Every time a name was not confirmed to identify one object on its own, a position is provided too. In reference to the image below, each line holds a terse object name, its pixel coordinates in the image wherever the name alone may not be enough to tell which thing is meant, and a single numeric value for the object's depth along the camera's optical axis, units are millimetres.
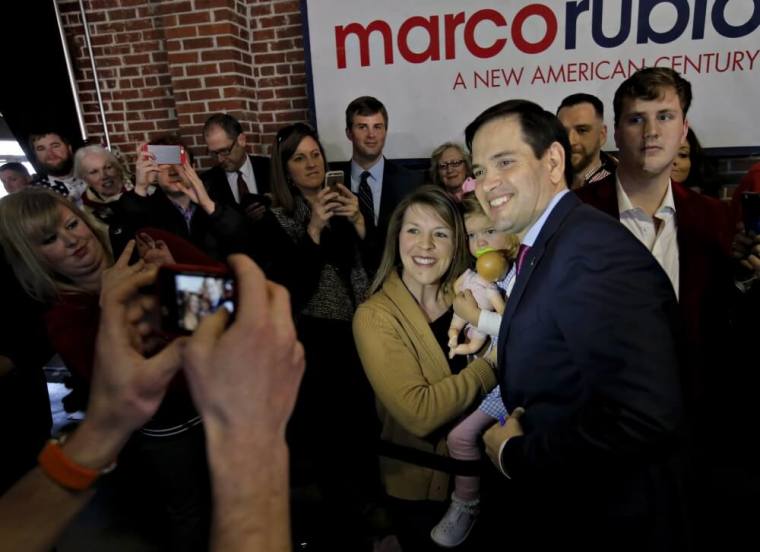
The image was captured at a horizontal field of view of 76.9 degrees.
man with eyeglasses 2973
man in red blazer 1675
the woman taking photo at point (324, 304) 1767
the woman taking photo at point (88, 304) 1557
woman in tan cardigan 1580
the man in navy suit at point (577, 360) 942
